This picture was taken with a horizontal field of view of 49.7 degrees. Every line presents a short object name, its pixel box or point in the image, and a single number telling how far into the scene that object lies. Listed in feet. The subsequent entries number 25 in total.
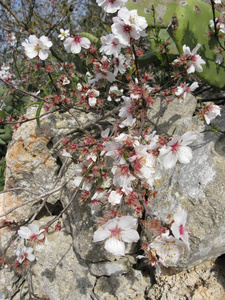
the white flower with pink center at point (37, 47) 1.13
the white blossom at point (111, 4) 0.92
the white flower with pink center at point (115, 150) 0.84
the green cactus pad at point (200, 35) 1.12
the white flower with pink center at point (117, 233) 0.78
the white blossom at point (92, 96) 1.29
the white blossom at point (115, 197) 0.84
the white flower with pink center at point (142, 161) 0.82
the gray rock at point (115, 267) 1.23
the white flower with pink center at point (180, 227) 0.81
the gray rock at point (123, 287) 1.20
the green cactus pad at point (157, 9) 1.34
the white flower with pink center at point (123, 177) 0.82
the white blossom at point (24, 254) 1.24
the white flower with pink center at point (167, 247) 0.83
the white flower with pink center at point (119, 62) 1.29
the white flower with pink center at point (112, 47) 1.08
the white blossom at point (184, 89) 1.18
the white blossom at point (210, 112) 1.07
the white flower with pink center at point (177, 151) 0.85
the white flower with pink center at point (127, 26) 0.84
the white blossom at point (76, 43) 1.15
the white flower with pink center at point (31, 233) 0.98
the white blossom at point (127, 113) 0.97
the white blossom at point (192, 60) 1.07
